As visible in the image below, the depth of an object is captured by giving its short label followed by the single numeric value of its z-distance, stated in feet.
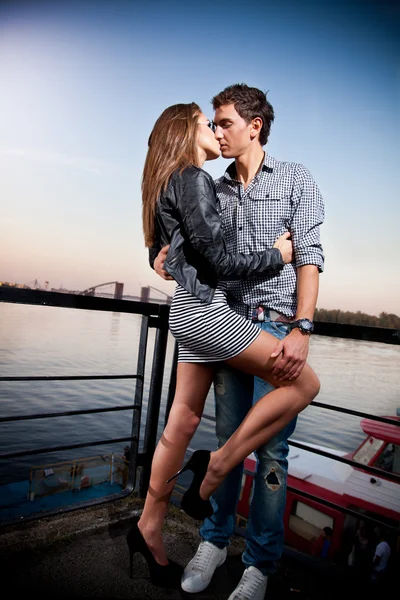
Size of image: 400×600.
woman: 4.81
